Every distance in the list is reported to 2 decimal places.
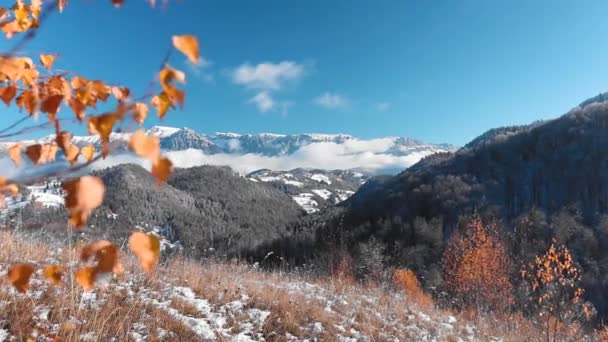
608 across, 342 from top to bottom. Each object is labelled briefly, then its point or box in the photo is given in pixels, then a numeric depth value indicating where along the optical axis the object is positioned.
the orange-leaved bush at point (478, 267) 28.34
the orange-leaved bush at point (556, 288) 7.53
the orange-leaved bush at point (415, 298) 8.24
